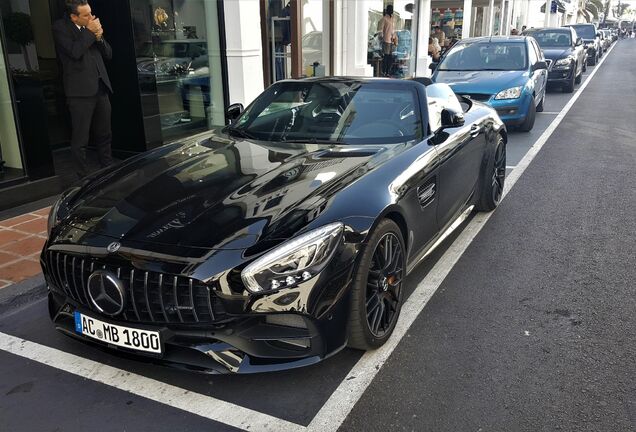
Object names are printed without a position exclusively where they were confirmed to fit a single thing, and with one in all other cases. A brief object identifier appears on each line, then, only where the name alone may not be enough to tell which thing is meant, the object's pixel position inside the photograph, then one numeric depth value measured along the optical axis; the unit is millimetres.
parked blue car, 9250
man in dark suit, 5859
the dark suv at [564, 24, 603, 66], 26125
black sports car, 2543
